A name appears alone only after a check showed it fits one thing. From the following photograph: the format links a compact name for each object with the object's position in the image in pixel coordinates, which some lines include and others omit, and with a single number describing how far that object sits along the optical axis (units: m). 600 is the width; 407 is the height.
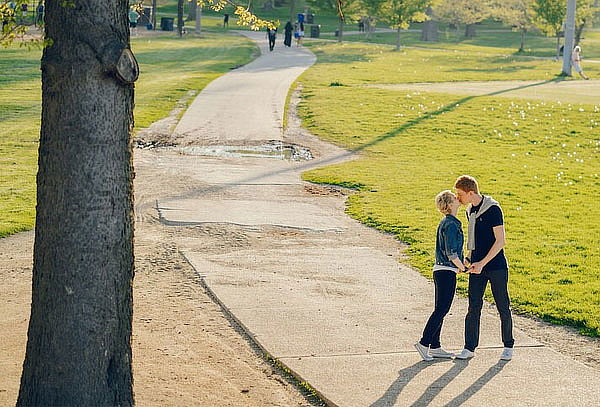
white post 37.66
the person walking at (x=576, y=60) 41.47
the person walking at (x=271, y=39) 54.50
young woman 7.63
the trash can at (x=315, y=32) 71.62
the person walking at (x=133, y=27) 61.14
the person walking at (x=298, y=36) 59.92
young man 7.70
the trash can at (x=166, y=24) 69.25
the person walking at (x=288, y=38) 58.06
